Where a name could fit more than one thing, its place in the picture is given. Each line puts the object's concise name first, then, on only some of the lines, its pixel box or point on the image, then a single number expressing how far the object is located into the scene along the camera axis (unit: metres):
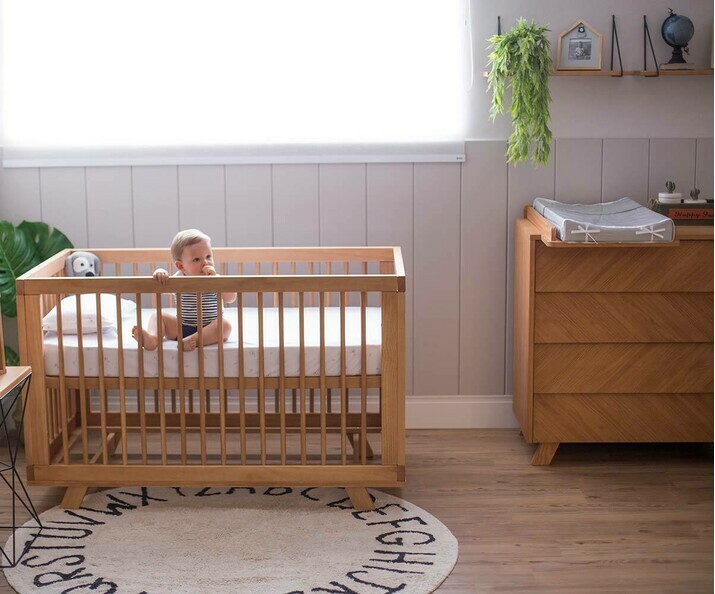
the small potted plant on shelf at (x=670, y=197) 3.26
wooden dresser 3.06
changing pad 2.92
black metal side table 2.36
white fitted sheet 2.79
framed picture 3.35
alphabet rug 2.41
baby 2.80
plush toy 3.14
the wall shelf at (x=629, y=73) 3.31
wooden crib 2.69
